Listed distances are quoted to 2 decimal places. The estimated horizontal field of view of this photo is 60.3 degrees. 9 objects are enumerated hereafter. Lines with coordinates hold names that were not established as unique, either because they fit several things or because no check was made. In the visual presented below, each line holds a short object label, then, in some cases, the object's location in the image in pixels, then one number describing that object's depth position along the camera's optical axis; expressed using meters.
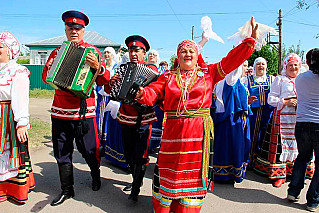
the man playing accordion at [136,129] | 3.53
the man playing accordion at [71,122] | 3.38
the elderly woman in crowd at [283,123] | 4.05
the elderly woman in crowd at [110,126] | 4.87
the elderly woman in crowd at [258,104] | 4.82
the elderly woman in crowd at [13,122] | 3.19
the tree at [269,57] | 19.06
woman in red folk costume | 2.77
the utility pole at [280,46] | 17.95
